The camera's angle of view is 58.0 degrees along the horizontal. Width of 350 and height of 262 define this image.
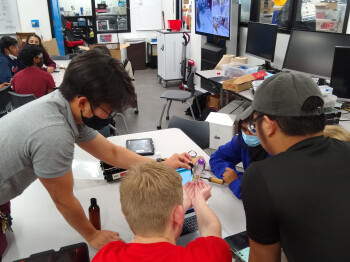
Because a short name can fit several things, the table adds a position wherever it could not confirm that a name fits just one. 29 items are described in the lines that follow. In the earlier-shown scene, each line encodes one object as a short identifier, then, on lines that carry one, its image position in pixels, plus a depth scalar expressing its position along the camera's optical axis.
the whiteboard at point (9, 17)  6.36
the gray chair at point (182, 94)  4.25
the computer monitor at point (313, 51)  2.87
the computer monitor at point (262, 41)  3.54
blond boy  0.86
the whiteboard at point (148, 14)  7.77
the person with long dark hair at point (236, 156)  1.66
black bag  4.71
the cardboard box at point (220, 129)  2.92
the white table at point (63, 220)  1.34
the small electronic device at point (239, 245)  1.18
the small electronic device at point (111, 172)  1.74
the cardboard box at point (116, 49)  5.48
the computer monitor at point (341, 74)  2.49
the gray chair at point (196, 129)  2.52
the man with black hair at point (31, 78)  3.36
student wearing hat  0.85
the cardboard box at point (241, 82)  3.30
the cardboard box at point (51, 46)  6.38
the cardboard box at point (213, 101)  4.51
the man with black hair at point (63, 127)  1.08
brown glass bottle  1.38
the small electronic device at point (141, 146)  2.05
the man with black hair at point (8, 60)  4.12
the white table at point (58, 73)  4.06
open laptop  1.33
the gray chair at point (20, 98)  3.22
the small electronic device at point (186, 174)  1.72
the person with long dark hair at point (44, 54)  4.64
